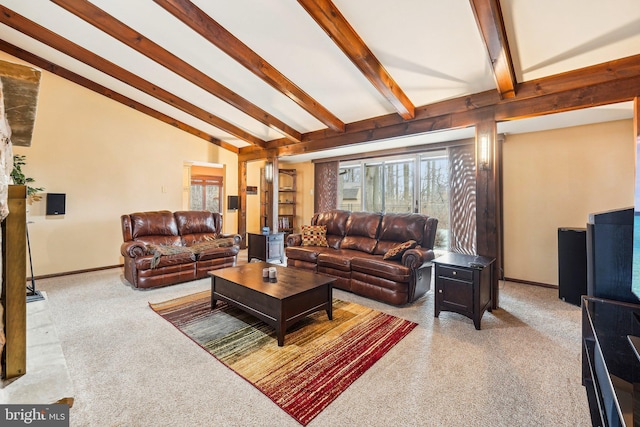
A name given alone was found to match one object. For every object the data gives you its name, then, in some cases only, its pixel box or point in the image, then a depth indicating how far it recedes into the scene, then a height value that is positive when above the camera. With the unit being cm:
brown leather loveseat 379 -46
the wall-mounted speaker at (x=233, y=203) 663 +33
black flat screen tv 169 -24
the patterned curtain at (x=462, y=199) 473 +31
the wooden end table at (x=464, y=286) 268 -69
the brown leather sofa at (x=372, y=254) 326 -52
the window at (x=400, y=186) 527 +65
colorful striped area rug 181 -108
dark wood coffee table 242 -73
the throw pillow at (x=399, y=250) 350 -42
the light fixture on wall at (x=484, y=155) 320 +71
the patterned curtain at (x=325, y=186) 669 +74
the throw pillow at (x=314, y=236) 461 -32
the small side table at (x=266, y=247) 534 -58
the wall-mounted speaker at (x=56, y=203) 436 +21
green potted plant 343 +47
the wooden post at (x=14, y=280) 113 -26
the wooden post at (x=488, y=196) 317 +24
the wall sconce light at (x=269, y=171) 600 +98
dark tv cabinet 106 -66
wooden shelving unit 716 +44
